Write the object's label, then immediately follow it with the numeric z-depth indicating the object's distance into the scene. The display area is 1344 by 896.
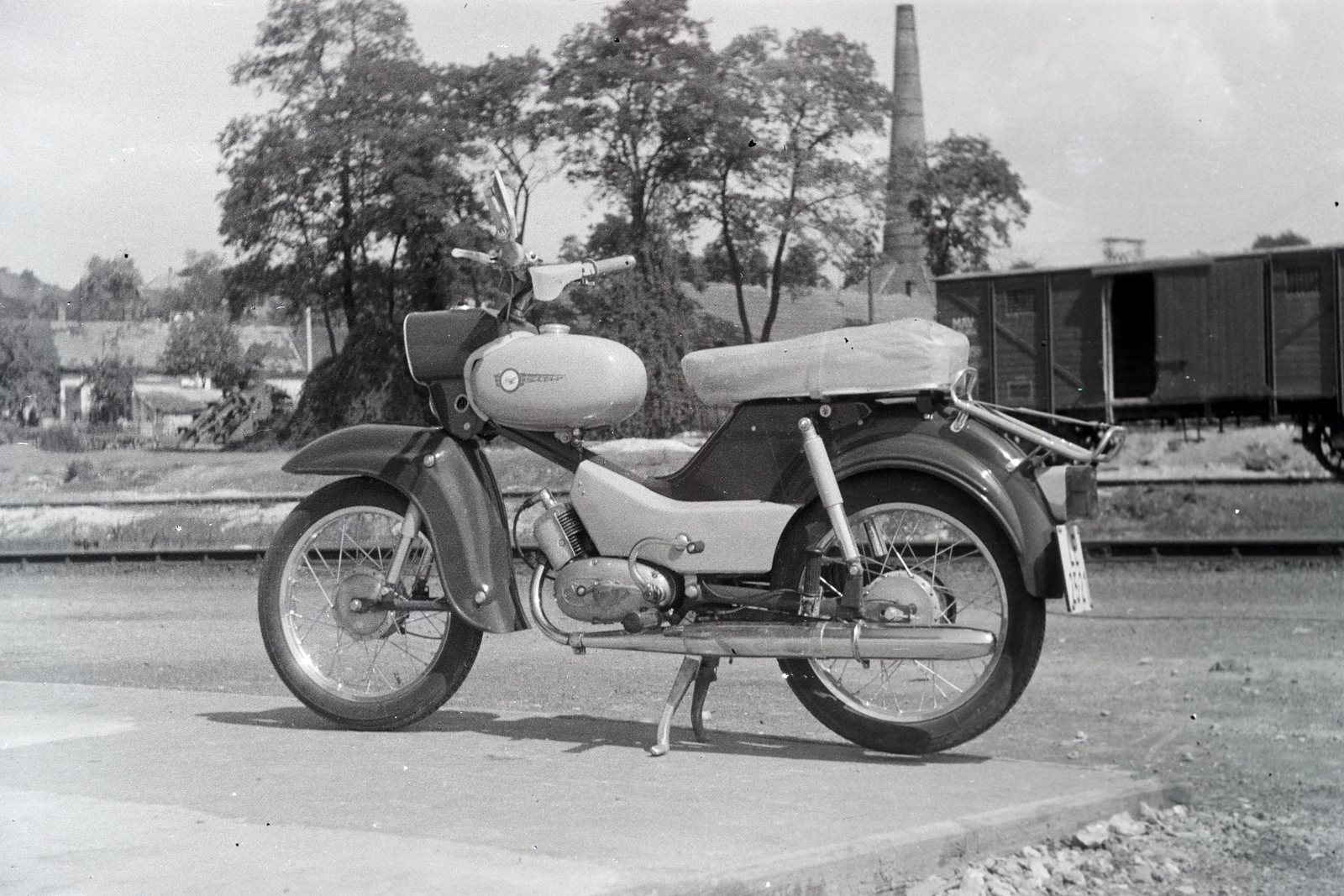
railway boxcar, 15.91
